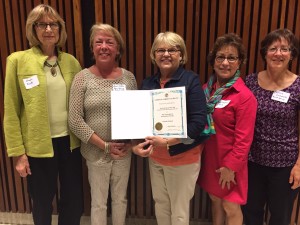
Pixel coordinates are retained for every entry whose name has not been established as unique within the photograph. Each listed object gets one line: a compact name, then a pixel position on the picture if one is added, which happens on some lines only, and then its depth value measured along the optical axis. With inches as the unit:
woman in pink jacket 85.0
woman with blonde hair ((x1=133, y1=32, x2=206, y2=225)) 84.7
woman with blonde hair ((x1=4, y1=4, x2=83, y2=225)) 87.4
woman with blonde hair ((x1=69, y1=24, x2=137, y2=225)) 89.0
